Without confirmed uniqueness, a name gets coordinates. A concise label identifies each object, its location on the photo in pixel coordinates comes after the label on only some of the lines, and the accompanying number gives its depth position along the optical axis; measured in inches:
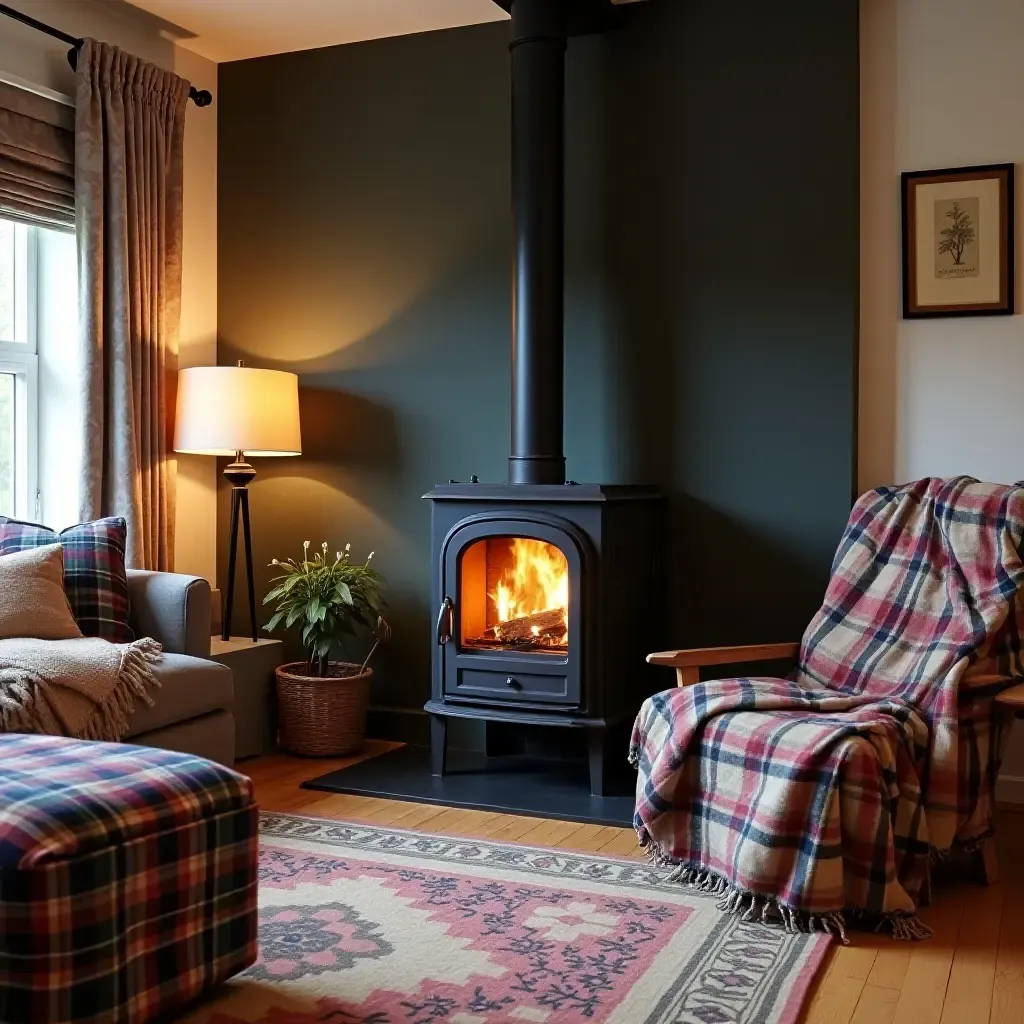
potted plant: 161.0
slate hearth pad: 138.0
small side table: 160.1
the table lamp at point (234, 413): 160.2
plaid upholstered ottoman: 72.9
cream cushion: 123.0
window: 158.4
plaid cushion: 132.2
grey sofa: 124.2
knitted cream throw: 109.0
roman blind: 145.5
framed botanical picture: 142.3
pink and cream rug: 86.7
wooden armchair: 114.6
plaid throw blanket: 102.1
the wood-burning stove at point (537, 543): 142.1
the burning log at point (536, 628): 149.9
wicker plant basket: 161.8
